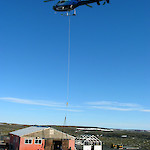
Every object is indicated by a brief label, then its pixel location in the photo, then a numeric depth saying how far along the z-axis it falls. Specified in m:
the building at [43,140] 31.33
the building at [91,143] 39.62
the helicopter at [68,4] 21.44
